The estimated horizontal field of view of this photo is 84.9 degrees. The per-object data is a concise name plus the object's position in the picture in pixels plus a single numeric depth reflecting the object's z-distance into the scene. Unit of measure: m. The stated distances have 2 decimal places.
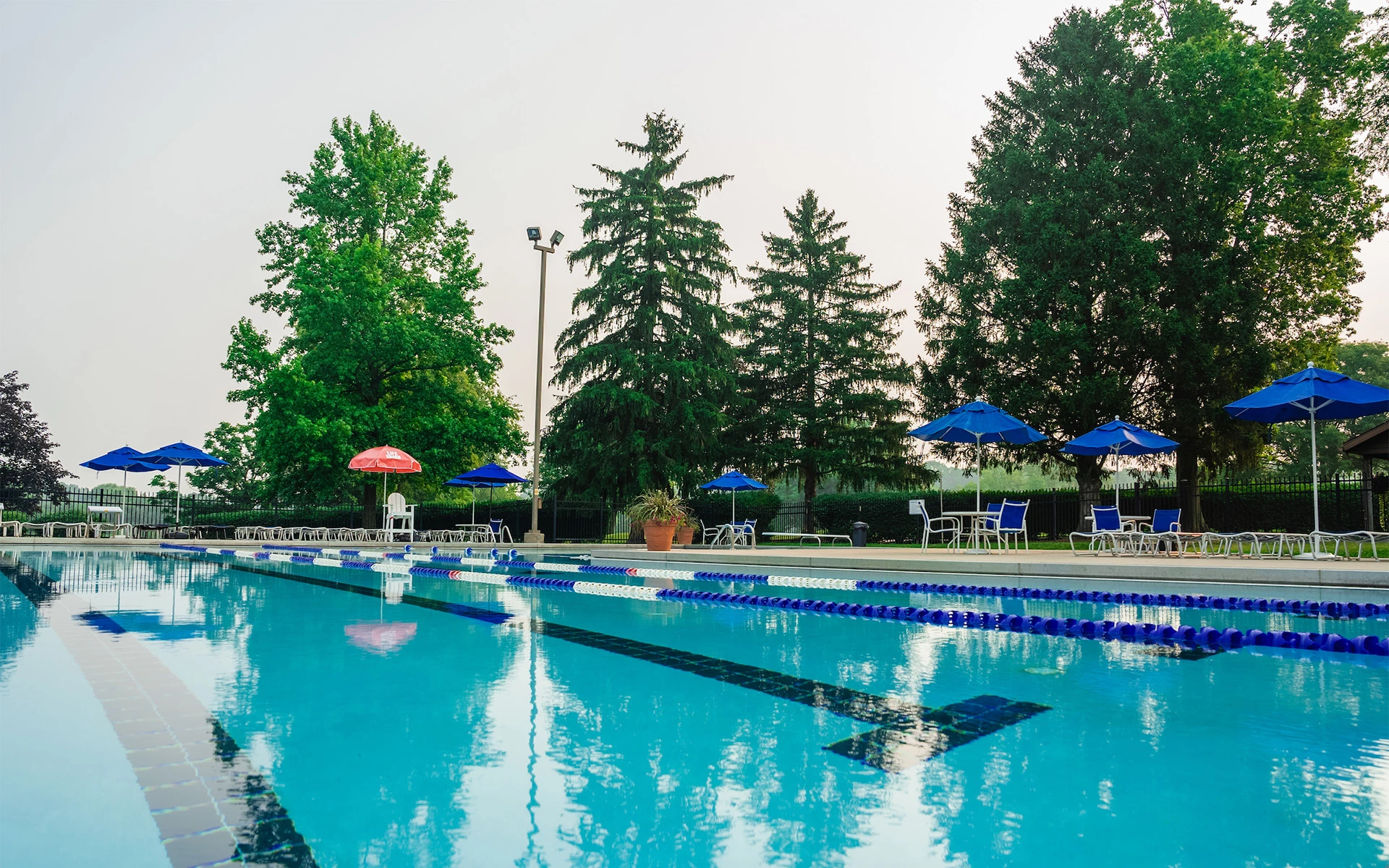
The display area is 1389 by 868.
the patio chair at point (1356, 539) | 9.52
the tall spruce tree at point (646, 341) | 24.09
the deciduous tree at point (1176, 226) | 19.94
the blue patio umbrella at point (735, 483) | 19.56
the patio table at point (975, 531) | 12.40
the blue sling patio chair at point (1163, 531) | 11.68
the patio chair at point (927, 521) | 13.38
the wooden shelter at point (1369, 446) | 18.14
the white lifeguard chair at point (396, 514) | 20.41
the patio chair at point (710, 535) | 22.35
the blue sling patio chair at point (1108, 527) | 12.43
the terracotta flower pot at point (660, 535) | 15.57
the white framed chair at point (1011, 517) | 12.57
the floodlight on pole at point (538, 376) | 18.52
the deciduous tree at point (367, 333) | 22.59
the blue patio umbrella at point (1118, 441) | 13.39
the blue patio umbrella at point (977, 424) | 12.98
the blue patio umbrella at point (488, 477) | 21.77
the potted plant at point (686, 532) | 18.00
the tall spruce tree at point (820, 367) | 27.09
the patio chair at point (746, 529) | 17.42
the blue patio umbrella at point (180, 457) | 20.75
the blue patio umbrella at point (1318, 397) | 10.11
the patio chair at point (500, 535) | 22.62
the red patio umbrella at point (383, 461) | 19.61
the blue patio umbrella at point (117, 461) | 20.58
